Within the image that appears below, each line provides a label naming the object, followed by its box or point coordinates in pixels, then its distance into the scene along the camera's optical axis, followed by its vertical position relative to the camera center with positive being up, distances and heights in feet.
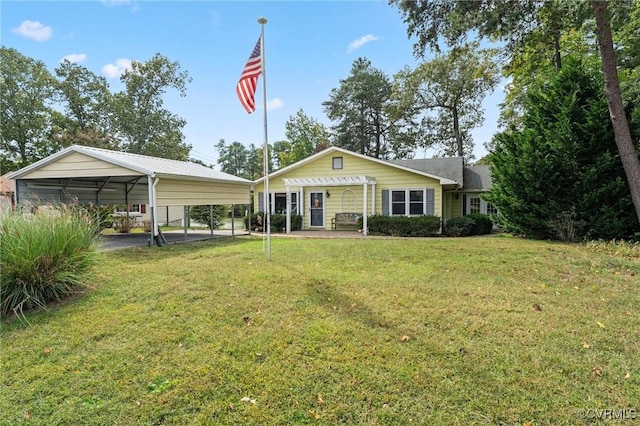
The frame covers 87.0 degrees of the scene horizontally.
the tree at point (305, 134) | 114.69 +27.21
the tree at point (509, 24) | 28.30 +17.01
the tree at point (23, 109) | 83.66 +27.28
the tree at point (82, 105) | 89.25 +30.14
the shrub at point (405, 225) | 45.88 -2.10
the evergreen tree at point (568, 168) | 31.19 +3.84
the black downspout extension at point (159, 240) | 32.87 -2.59
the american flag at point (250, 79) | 24.34 +9.74
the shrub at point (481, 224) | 48.67 -2.30
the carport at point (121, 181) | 31.91 +3.80
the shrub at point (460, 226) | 46.34 -2.33
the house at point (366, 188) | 50.39 +3.58
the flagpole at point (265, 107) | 24.08 +7.64
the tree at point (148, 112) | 94.38 +28.88
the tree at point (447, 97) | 87.35 +31.22
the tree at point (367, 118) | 107.24 +30.53
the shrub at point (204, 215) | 70.13 -0.40
